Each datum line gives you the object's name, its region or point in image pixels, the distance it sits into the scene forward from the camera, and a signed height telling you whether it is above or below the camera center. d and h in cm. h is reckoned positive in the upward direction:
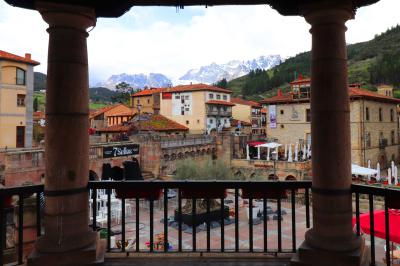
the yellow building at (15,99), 2566 +346
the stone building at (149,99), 6153 +804
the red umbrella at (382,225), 656 -188
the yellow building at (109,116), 4966 +376
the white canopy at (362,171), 2200 -227
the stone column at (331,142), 336 -4
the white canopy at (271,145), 3282 -62
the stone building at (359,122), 3384 +191
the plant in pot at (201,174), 1844 -314
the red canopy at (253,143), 3969 -49
